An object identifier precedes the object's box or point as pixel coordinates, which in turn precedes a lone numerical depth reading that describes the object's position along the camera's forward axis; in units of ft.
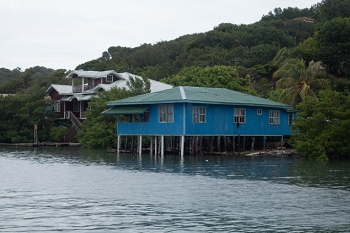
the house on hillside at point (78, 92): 229.86
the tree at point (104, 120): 186.19
